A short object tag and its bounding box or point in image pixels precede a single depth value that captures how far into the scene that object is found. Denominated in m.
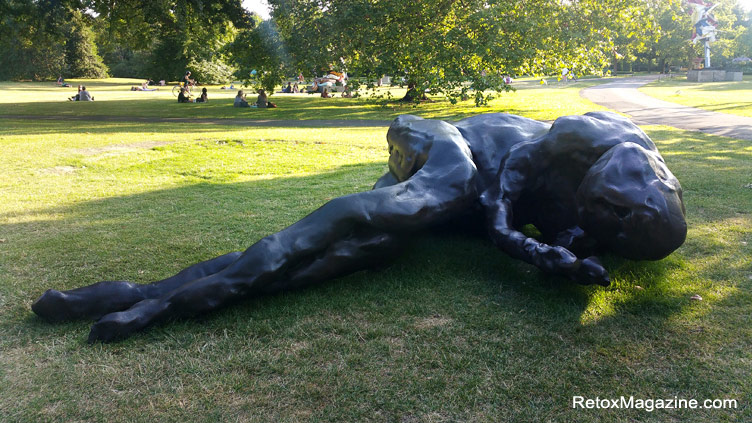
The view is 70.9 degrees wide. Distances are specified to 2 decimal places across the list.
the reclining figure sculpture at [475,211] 3.22
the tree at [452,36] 18.16
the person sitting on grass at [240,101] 26.38
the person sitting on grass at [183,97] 30.84
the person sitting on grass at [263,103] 25.77
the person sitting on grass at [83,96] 31.66
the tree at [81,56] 57.84
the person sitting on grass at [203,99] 30.82
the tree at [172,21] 19.30
